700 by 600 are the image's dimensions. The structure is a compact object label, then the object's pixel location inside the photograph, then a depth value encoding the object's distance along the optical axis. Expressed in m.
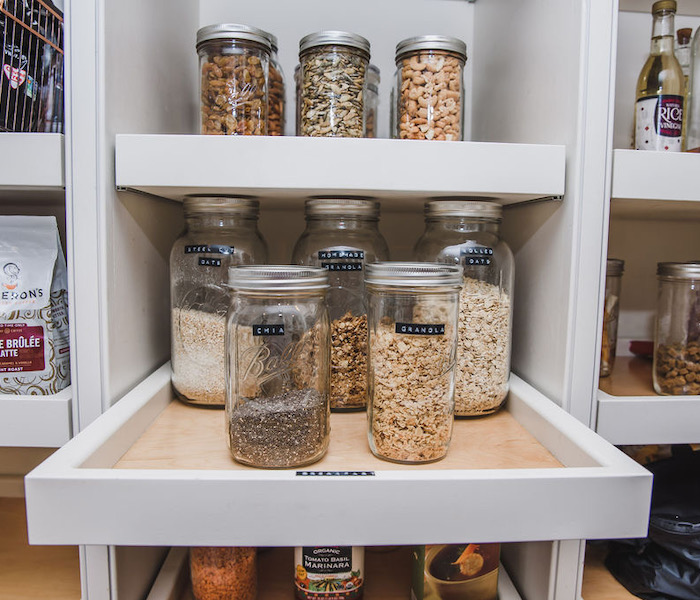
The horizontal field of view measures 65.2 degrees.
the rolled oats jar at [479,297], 0.90
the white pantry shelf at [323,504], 0.58
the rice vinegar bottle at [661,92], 0.93
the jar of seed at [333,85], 0.89
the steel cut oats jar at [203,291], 0.92
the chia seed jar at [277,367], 0.72
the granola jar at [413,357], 0.73
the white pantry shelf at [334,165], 0.77
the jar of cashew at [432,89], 0.90
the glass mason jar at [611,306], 1.12
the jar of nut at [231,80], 0.88
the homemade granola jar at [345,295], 0.94
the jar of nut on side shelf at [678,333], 0.97
